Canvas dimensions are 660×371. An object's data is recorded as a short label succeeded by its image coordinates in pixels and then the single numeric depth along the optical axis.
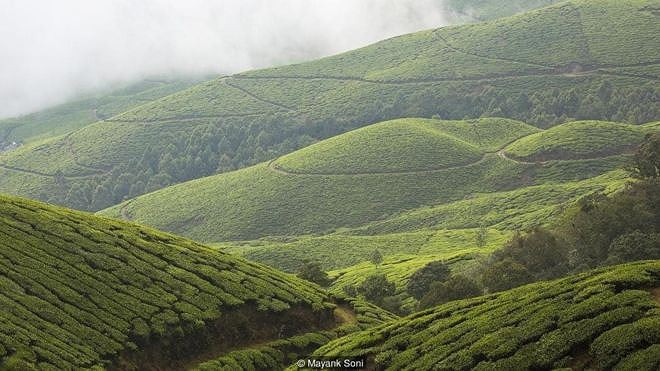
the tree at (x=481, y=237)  147.73
